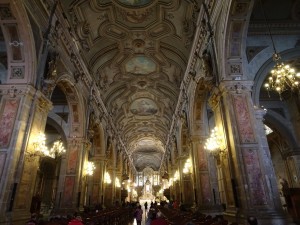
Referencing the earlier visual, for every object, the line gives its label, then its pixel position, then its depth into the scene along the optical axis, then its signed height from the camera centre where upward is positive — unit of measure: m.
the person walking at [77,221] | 5.37 -0.38
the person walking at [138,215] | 11.91 -0.59
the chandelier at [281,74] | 6.55 +3.47
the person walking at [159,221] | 5.64 -0.43
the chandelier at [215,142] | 8.27 +2.17
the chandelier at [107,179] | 18.94 +2.04
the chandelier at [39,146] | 7.55 +1.87
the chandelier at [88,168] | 13.65 +2.04
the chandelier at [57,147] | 12.16 +2.93
